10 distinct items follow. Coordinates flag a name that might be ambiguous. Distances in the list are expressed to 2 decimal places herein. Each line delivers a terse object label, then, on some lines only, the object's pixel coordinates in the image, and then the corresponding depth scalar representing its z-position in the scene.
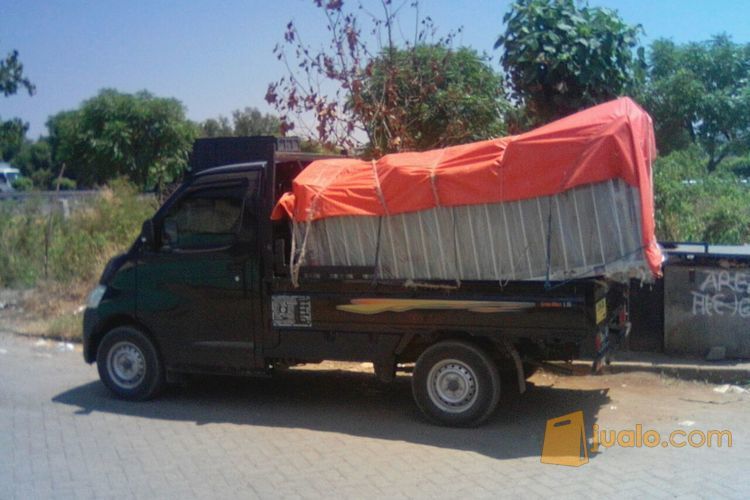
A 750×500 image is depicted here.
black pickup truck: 6.71
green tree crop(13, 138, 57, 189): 60.50
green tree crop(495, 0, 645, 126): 8.84
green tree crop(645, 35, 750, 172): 19.78
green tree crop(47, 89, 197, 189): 32.94
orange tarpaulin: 6.14
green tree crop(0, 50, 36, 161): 20.09
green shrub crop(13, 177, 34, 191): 44.56
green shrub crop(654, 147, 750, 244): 11.28
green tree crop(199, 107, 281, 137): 38.44
